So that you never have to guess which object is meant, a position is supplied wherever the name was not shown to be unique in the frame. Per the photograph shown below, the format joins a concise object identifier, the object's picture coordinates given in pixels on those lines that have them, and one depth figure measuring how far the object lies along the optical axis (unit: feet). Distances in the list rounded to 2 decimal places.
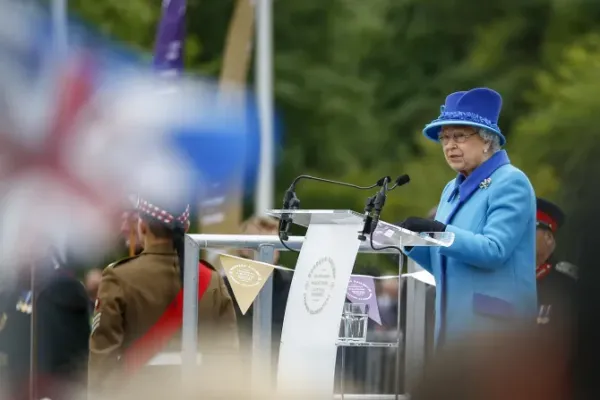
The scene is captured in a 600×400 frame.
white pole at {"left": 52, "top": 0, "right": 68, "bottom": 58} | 108.27
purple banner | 92.07
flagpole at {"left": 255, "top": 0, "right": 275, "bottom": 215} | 105.09
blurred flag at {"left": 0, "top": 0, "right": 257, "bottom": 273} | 88.94
